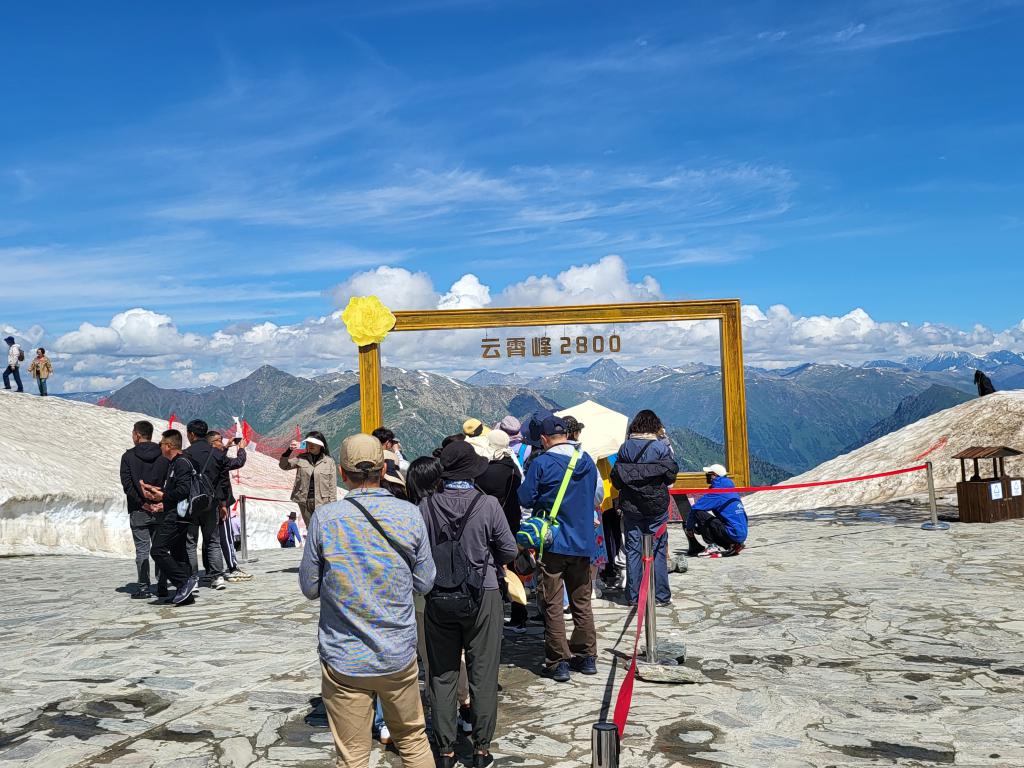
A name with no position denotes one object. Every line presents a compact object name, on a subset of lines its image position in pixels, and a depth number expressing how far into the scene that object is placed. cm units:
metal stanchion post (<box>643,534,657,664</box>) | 652
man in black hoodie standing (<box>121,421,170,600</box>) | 969
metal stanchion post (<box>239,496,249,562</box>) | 1385
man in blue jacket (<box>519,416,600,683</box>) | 642
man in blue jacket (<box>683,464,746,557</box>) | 1172
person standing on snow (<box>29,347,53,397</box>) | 2620
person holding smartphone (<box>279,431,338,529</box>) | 1052
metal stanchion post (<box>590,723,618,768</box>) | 345
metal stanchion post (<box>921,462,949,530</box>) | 1358
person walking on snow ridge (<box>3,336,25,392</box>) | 2539
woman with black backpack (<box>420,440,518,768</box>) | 473
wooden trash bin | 1388
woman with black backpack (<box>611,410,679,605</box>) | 791
